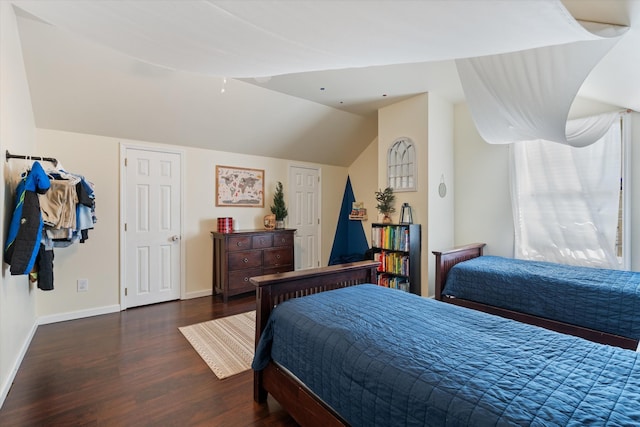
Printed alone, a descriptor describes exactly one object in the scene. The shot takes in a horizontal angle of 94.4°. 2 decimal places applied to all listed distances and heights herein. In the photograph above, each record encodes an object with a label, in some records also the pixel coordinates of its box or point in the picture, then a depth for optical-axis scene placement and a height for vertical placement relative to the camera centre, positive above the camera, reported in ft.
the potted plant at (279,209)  16.19 +0.20
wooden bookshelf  12.63 -1.85
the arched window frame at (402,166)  13.42 +2.20
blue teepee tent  18.94 -1.43
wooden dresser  13.50 -2.14
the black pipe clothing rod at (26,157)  7.19 +1.42
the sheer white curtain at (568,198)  10.37 +0.56
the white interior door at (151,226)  12.42 -0.60
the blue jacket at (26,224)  7.03 -0.29
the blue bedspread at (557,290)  7.58 -2.32
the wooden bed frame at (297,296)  4.90 -2.03
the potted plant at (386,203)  14.05 +0.47
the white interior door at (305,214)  17.53 -0.08
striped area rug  7.92 -4.05
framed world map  14.90 +1.37
